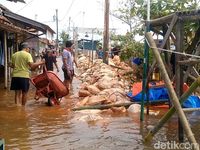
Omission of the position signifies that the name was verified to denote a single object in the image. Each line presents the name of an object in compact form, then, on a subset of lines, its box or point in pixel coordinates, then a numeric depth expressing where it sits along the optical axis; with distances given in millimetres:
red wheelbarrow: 6953
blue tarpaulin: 6825
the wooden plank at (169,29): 4149
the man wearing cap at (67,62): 7885
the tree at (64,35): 47088
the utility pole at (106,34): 13935
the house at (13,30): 9299
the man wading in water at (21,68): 6574
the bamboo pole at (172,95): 2931
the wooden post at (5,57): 9224
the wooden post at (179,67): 4043
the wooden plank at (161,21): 4384
